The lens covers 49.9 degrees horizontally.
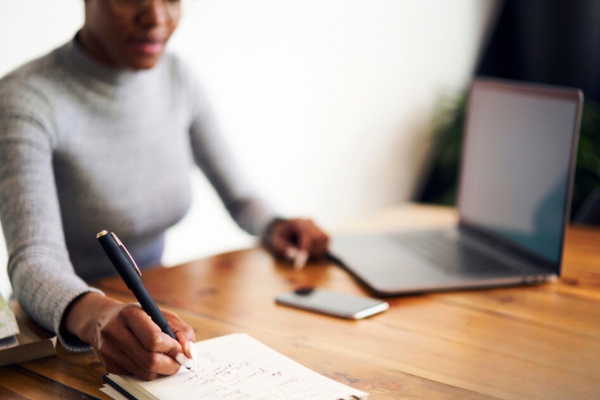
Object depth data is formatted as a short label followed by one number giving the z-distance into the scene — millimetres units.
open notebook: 669
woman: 832
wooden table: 750
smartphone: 968
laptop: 1111
